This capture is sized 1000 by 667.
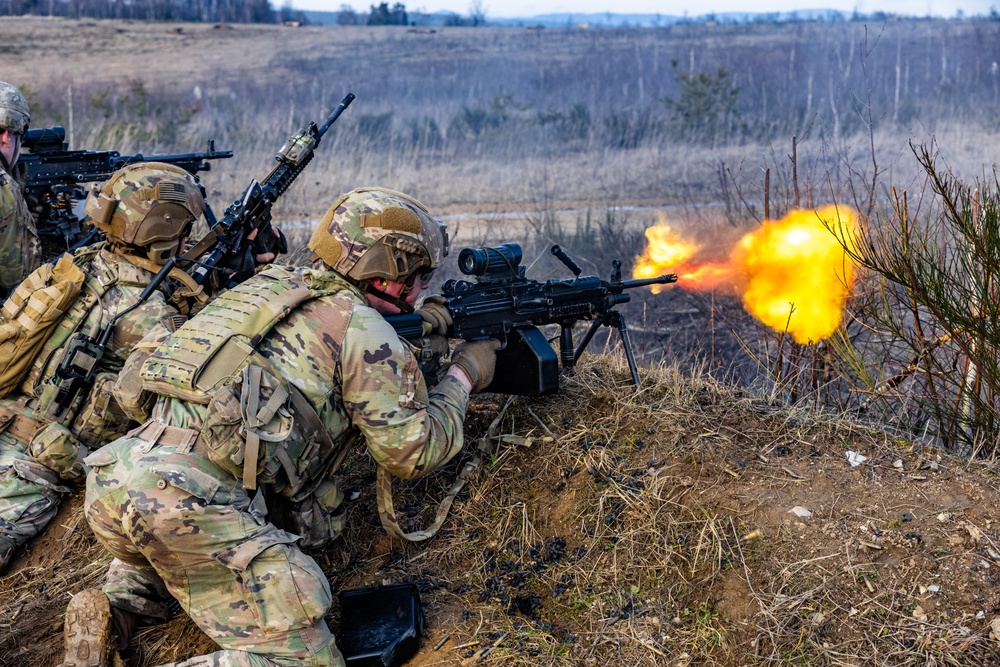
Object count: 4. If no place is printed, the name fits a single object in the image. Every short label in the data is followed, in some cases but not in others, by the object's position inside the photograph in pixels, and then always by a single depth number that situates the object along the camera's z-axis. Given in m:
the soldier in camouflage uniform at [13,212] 6.37
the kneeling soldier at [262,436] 3.46
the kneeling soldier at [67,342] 5.11
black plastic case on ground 3.71
